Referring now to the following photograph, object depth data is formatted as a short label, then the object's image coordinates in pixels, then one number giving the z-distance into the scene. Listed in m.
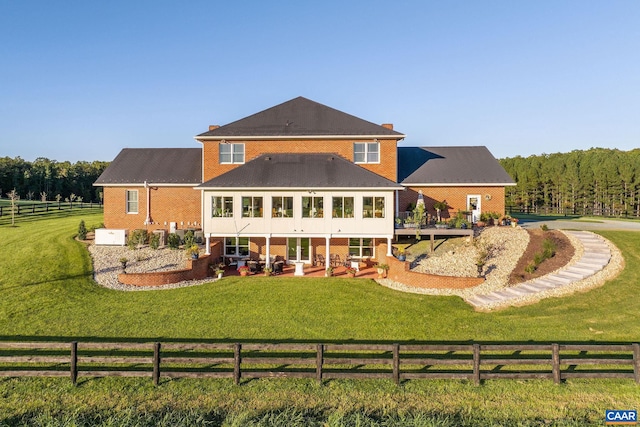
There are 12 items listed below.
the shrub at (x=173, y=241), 21.98
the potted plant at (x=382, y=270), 19.18
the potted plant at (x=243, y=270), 19.25
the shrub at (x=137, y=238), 22.72
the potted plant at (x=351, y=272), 19.28
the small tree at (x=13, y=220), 29.29
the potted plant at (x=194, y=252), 18.64
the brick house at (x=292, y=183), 20.31
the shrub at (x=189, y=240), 21.23
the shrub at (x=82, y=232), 24.27
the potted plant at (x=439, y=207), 24.45
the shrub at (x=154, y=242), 22.19
